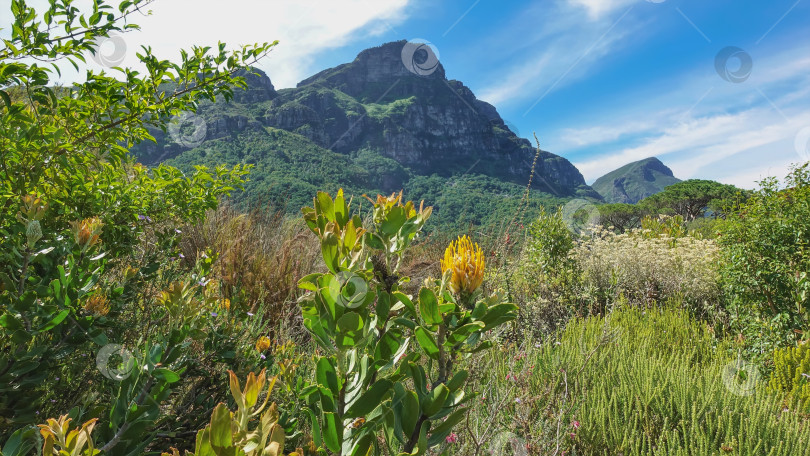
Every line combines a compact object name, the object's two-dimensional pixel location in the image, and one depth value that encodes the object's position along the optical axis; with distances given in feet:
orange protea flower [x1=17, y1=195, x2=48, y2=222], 3.46
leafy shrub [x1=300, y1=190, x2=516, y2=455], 1.73
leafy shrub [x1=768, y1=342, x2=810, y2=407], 8.80
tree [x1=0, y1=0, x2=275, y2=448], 3.13
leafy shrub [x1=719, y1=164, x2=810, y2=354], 10.22
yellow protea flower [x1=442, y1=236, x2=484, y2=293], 2.24
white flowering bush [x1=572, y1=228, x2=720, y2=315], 15.42
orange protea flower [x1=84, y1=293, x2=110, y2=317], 3.99
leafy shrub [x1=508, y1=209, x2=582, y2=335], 15.30
